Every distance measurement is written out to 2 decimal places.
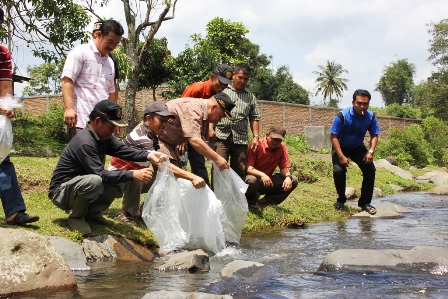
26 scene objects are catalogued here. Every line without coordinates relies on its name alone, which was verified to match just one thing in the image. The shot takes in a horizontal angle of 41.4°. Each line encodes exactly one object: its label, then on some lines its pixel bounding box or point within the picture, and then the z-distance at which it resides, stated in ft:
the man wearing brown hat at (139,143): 19.79
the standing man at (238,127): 25.31
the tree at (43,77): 146.66
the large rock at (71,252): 16.31
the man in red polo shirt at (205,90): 22.56
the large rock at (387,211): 29.53
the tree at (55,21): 42.91
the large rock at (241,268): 15.10
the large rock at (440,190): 43.76
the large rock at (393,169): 56.49
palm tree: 195.93
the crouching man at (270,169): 25.46
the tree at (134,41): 58.80
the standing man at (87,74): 19.63
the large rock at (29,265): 13.38
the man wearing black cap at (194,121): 19.48
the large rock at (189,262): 16.34
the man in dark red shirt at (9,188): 17.57
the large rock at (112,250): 17.61
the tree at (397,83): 227.61
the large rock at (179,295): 12.35
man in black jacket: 17.29
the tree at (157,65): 71.20
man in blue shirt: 28.60
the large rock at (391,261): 16.62
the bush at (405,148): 74.43
